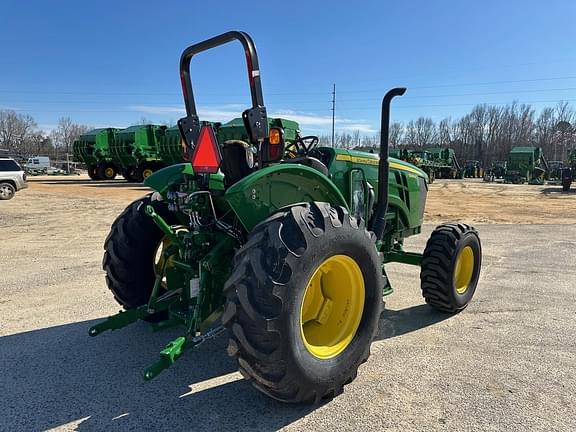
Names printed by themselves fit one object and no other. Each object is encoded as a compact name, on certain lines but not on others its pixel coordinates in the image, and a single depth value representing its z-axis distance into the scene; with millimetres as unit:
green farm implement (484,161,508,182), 40656
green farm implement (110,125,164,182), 26062
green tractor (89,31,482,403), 2559
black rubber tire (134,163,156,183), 26484
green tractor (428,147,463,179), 40181
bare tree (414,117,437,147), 77125
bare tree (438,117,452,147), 75625
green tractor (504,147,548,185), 35719
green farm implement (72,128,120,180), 27406
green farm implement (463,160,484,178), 46562
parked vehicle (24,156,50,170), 41969
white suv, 17000
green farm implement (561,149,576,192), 26500
